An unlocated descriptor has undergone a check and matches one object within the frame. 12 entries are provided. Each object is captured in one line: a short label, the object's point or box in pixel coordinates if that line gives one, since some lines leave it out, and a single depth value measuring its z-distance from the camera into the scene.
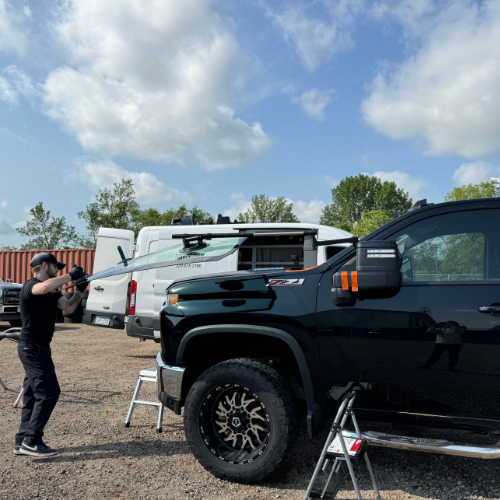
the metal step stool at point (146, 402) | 4.46
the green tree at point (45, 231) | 34.05
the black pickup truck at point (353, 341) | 2.84
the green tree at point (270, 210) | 40.53
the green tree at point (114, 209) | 32.53
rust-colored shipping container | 18.08
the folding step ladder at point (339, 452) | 2.78
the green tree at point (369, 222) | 38.34
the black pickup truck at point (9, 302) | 11.68
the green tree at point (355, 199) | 56.91
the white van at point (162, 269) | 7.34
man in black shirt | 3.84
